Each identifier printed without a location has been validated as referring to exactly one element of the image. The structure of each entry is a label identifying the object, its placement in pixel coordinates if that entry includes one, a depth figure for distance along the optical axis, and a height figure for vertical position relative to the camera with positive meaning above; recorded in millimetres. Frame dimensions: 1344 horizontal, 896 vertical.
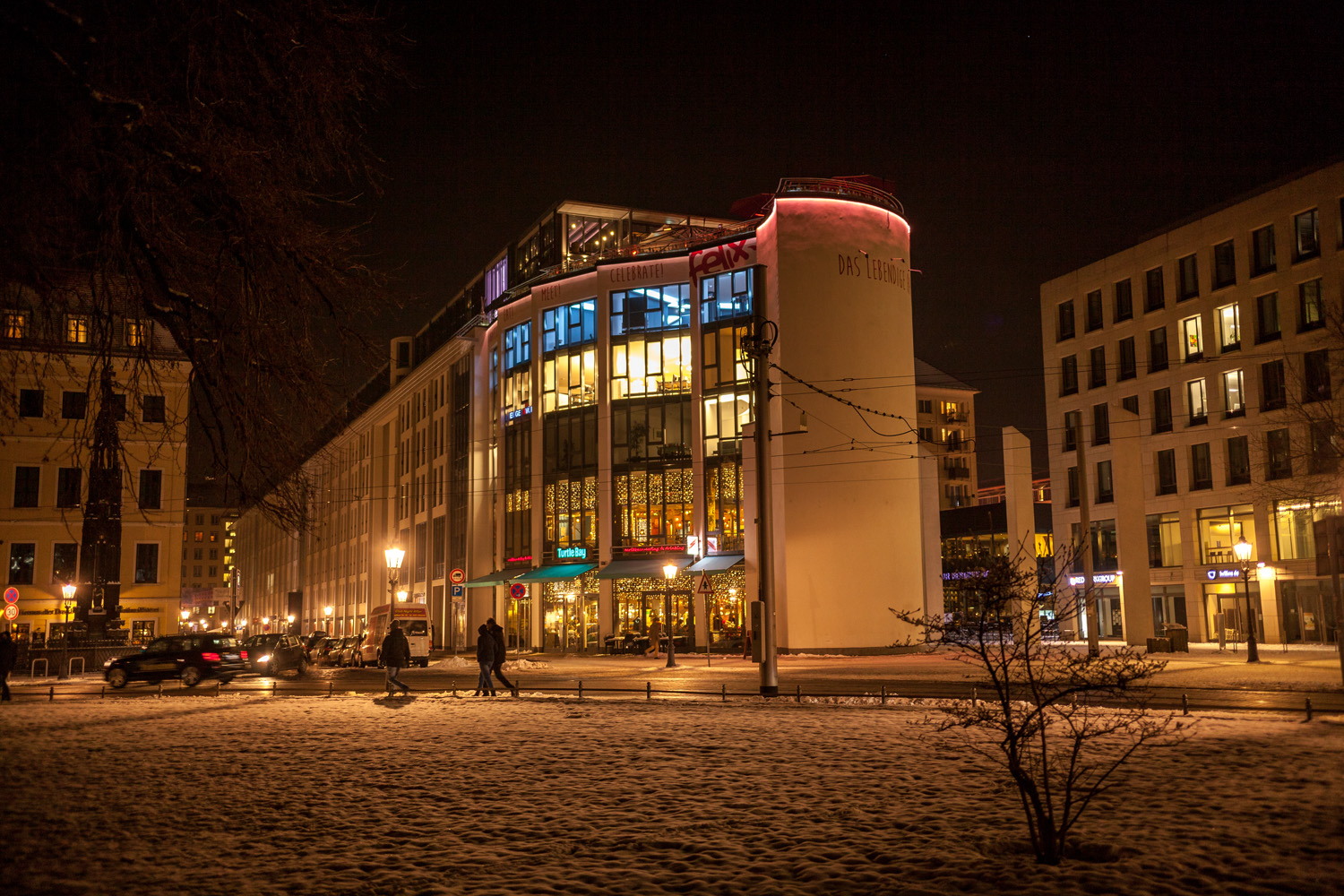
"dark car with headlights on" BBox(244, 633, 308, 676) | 39062 -2418
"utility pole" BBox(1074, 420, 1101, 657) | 29547 +2254
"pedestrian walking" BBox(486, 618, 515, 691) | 24891 -1358
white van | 43812 -1924
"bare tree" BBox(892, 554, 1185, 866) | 6961 -708
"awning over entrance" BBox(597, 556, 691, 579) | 50094 +803
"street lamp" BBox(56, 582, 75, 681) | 36656 -1658
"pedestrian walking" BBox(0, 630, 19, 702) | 24781 -1489
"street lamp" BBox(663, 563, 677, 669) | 39331 +495
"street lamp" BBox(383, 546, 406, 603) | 38231 +1153
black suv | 31812 -2090
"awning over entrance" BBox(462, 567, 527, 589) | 56531 +543
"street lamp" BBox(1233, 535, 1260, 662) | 30562 +213
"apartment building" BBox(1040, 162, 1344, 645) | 44188 +8054
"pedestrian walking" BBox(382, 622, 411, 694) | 24453 -1502
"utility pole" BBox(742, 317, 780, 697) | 22625 +2366
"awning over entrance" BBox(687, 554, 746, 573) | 47156 +988
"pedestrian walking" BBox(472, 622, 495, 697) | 24359 -1640
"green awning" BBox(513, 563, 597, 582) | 52331 +721
